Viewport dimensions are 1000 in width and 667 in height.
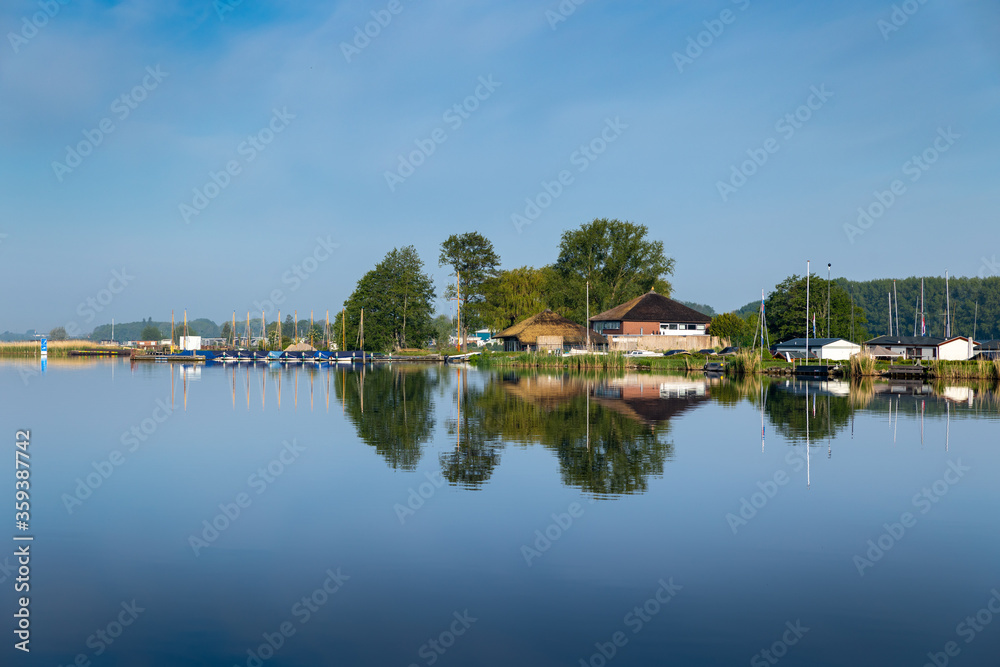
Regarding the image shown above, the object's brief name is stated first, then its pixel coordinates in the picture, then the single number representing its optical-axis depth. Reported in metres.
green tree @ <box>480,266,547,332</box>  108.12
